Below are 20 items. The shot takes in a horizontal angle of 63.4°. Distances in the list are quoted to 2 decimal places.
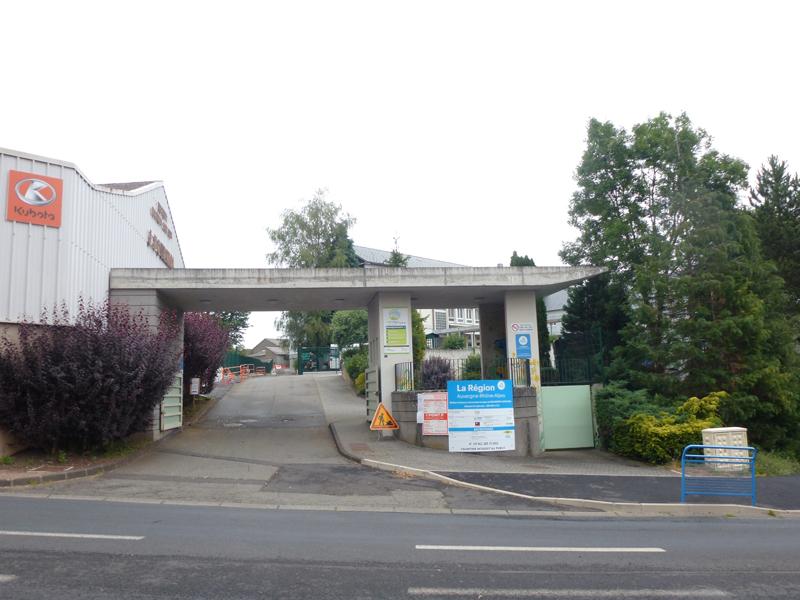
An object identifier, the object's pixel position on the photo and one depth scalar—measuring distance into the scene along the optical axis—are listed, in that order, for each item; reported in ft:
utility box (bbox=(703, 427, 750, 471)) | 48.75
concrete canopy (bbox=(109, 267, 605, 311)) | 53.11
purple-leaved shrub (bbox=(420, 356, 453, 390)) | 68.59
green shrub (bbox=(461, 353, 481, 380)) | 73.00
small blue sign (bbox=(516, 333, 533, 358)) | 59.26
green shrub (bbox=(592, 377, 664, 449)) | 54.90
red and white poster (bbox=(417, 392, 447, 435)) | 53.01
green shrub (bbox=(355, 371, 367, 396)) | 92.43
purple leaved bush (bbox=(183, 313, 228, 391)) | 75.61
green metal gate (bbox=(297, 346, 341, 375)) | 151.43
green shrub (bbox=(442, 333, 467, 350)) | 132.93
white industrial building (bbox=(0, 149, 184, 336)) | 43.09
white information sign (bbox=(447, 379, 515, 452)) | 52.06
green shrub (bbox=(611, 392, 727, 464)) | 50.31
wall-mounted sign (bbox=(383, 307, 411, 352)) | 58.54
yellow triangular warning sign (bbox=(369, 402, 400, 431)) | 53.67
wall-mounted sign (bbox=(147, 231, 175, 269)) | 68.39
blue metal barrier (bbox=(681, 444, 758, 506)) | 37.13
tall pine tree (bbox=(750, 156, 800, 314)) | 95.66
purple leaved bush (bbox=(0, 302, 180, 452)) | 40.88
